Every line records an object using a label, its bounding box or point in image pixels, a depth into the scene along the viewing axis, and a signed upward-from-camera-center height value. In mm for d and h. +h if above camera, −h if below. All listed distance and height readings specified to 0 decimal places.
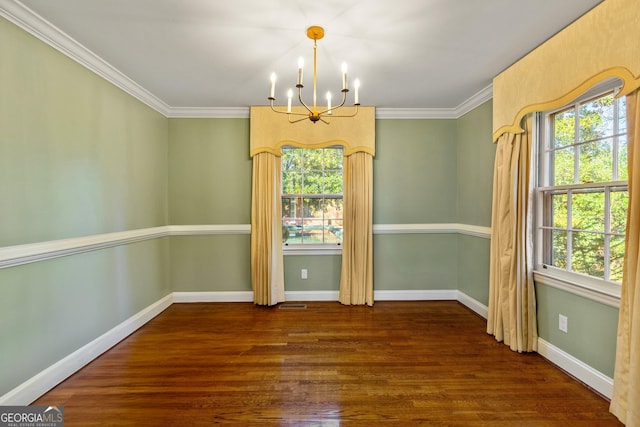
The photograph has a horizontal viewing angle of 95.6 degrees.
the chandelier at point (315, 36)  1954 +1236
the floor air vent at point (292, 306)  3574 -1256
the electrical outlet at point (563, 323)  2209 -907
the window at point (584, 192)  1912 +98
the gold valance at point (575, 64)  1624 +963
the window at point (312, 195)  3873 +145
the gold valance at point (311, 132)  3645 +934
